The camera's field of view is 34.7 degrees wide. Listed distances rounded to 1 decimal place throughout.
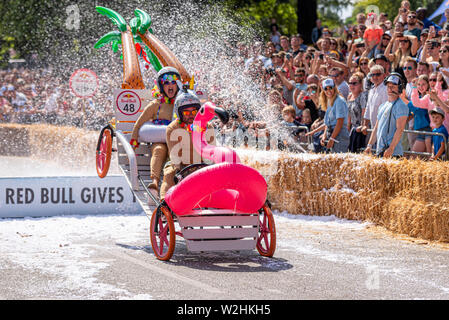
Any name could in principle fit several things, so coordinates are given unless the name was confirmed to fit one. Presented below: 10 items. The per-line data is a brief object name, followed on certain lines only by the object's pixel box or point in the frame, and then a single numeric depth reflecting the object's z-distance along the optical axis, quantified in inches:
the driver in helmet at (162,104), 407.5
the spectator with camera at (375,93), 475.8
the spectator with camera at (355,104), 499.8
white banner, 459.8
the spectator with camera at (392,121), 421.4
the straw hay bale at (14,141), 1014.4
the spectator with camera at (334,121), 497.0
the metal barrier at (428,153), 428.5
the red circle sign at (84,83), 749.9
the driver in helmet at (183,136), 362.9
